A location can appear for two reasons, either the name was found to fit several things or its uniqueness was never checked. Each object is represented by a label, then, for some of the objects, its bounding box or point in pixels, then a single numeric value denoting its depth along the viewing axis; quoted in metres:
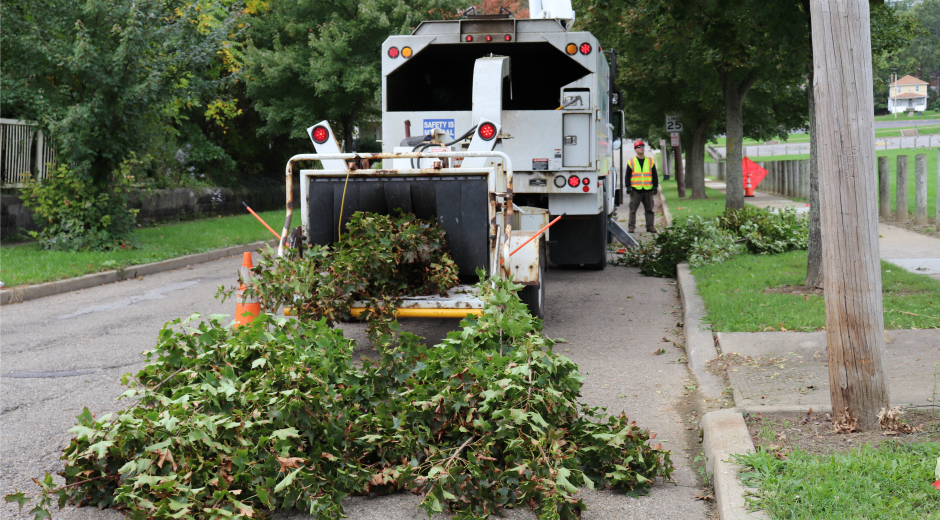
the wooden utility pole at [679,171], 34.28
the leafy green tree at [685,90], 20.33
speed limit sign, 29.30
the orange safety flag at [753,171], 31.16
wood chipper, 7.14
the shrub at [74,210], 13.40
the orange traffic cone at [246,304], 6.00
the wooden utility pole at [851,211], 4.44
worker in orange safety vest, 18.14
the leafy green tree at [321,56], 24.31
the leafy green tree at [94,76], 12.58
